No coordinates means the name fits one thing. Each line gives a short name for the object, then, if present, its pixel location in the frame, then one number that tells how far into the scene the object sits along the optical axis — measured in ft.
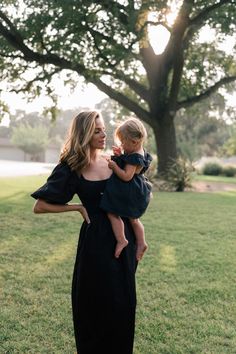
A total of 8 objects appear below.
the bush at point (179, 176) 60.44
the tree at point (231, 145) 135.13
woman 8.43
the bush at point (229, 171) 114.32
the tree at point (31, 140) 229.86
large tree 47.88
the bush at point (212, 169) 117.08
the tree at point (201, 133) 154.71
